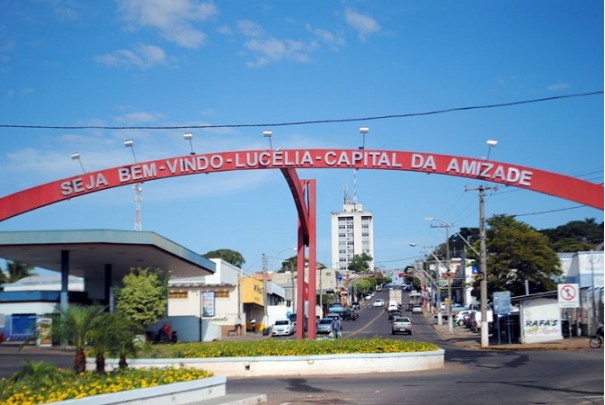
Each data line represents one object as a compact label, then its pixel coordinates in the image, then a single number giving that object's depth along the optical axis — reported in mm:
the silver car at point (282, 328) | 63469
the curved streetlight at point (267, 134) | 23891
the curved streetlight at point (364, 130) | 23792
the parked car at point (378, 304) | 141000
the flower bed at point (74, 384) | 12367
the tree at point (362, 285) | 170362
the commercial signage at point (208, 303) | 61781
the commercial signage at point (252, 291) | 73712
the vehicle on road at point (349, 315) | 95125
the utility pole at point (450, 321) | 64312
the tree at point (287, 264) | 176875
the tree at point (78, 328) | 14648
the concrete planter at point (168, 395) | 12633
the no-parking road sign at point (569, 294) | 38594
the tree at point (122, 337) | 14953
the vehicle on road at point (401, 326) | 60312
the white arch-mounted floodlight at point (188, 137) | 24047
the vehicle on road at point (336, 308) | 101088
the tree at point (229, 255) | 157625
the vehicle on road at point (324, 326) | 60219
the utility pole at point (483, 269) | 45781
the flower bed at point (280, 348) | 24719
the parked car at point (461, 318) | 78750
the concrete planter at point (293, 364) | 24031
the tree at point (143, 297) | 43156
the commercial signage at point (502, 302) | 46062
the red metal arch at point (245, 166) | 23031
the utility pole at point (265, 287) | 69012
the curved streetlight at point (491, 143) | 23220
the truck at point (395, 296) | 129837
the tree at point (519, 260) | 59625
